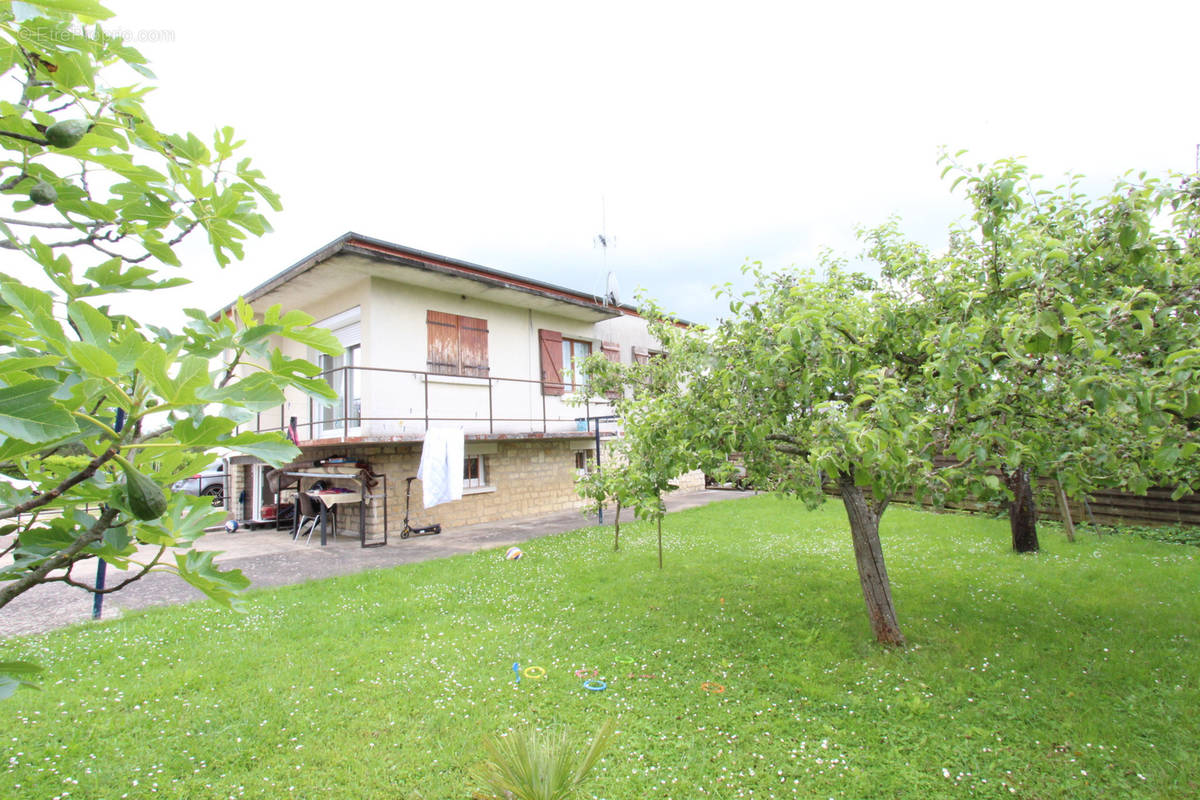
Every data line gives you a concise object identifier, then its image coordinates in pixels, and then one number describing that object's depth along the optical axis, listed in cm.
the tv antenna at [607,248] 1556
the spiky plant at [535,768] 187
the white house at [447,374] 1088
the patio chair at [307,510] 1109
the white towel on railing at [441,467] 1001
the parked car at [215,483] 1511
